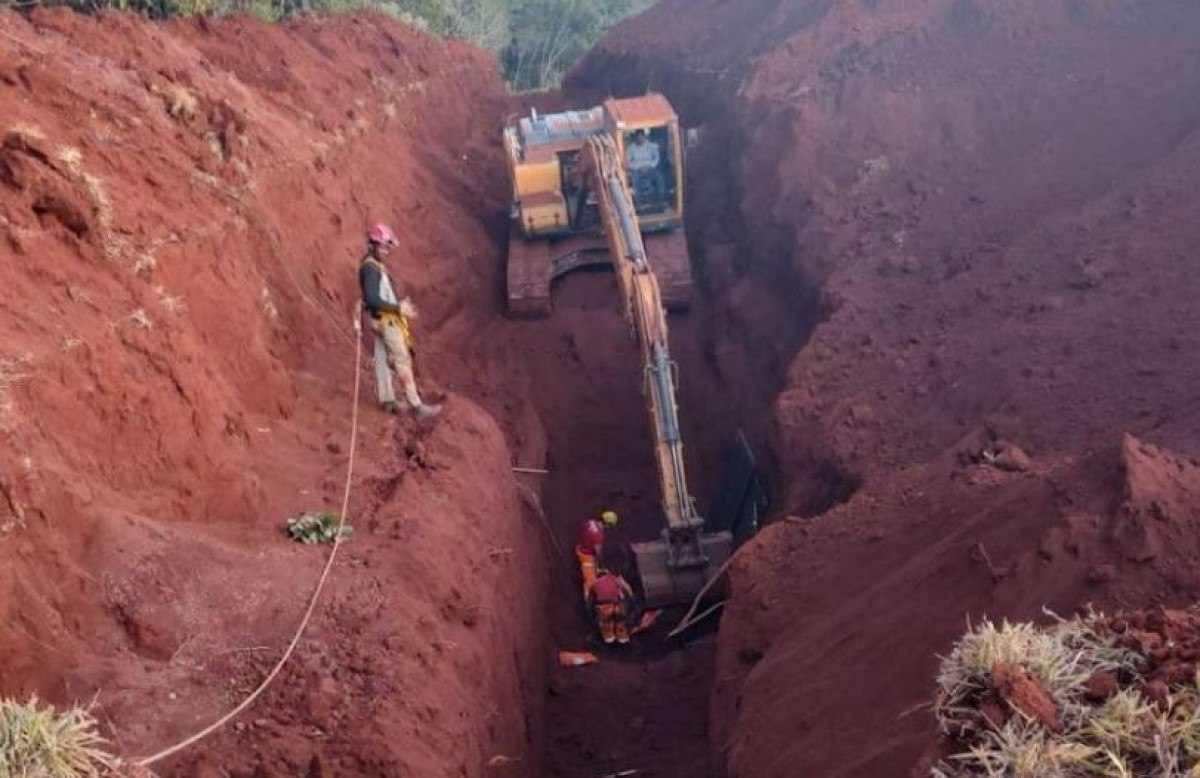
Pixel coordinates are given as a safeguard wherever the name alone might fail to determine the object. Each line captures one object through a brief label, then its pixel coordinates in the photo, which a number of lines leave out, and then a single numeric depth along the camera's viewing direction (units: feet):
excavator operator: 58.90
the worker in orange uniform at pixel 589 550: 40.70
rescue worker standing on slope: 36.50
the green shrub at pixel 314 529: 30.01
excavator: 57.72
